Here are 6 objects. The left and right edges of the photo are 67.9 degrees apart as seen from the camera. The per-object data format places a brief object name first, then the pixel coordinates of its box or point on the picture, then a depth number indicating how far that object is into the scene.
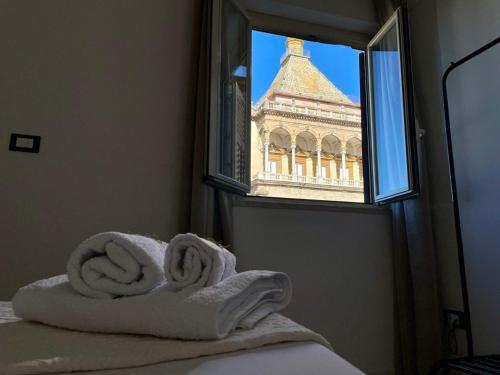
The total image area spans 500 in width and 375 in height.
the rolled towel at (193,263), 0.66
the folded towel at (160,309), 0.57
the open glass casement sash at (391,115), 2.10
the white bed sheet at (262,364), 0.48
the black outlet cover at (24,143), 1.74
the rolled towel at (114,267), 0.66
